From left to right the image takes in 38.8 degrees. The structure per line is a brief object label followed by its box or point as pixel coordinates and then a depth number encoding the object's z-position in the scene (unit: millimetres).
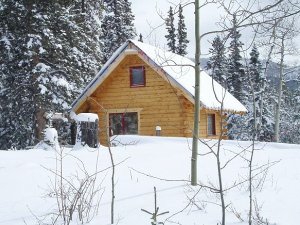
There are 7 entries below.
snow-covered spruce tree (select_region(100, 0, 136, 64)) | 36062
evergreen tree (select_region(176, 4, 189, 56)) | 50844
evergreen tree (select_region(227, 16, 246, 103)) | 42834
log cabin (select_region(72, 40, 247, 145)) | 18766
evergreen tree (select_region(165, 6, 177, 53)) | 51156
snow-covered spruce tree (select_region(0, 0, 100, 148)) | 18516
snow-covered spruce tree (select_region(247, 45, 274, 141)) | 38281
